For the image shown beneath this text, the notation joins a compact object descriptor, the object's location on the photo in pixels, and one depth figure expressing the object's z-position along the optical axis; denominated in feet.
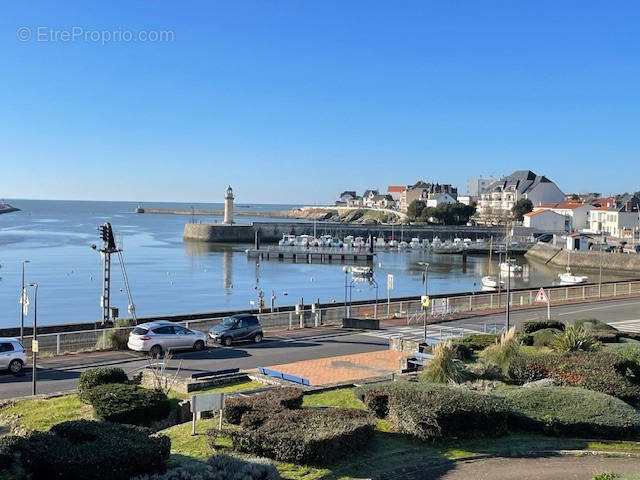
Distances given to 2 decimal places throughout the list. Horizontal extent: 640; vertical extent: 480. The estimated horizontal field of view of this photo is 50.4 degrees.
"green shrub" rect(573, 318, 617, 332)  80.61
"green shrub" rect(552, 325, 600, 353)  61.82
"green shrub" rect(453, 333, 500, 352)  70.42
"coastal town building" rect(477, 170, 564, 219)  514.68
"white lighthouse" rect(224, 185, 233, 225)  437.99
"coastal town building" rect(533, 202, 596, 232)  436.31
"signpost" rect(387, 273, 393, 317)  113.09
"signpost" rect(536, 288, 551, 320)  98.02
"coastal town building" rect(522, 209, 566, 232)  428.97
